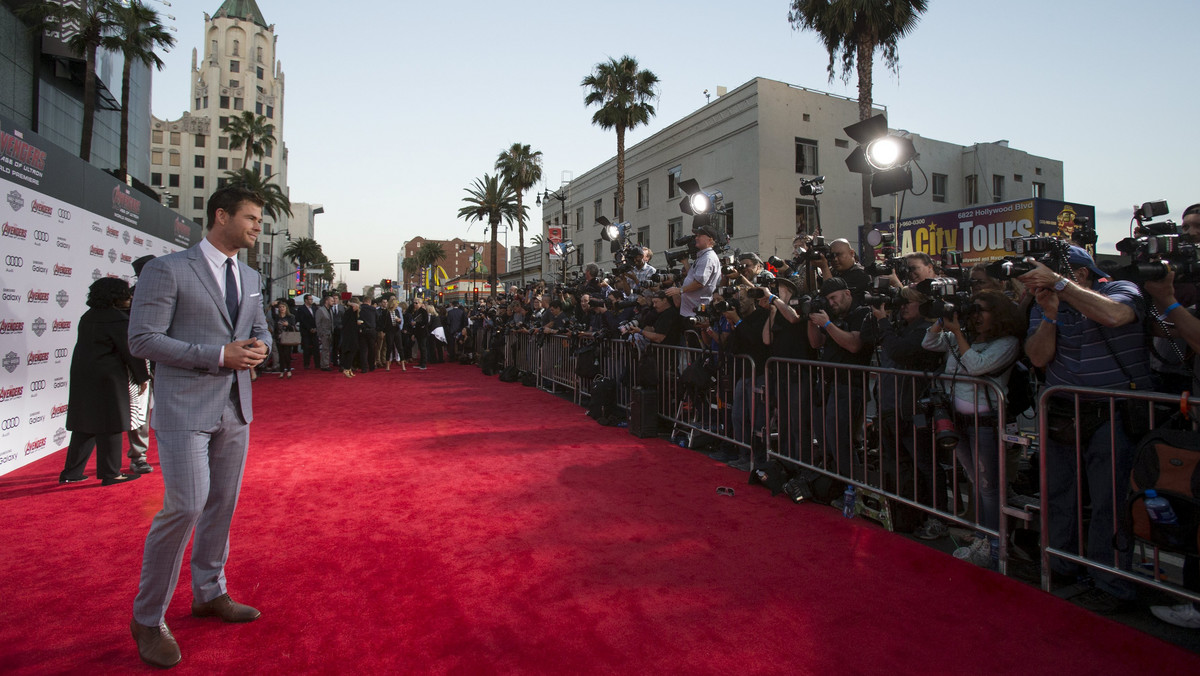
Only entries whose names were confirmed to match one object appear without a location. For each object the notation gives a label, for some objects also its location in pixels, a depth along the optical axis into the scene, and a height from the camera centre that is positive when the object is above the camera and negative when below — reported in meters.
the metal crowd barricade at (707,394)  5.71 -0.47
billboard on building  16.47 +3.68
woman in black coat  4.95 -0.26
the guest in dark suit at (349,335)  14.29 +0.36
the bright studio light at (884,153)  6.51 +2.18
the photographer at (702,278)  6.51 +0.79
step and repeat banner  5.54 +0.83
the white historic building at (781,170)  23.34 +7.94
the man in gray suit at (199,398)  2.49 -0.21
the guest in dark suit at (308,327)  15.45 +0.60
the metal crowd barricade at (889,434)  3.58 -0.61
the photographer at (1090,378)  2.95 -0.15
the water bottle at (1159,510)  2.47 -0.68
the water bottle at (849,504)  4.33 -1.14
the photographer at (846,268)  5.16 +0.75
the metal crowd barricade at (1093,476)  2.89 -0.66
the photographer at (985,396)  3.53 -0.29
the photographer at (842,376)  4.52 -0.20
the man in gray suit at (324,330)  15.29 +0.51
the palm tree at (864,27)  16.67 +9.31
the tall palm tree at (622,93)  26.30 +11.48
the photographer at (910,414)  3.89 -0.44
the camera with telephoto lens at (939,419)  3.47 -0.43
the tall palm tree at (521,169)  40.22 +12.34
